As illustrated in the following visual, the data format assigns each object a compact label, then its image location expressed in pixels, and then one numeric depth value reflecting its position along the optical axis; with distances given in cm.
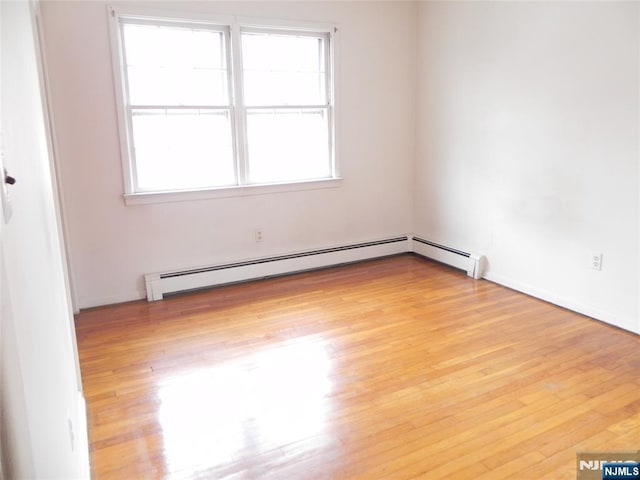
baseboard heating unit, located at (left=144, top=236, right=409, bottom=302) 393
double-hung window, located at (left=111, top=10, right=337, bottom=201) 372
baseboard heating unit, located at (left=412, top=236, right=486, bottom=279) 428
